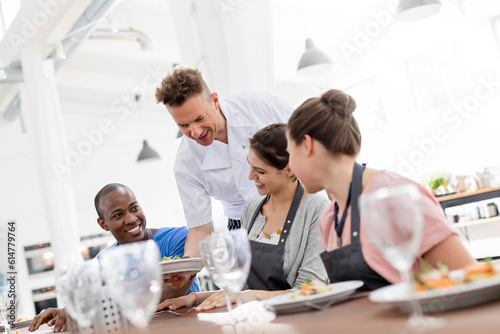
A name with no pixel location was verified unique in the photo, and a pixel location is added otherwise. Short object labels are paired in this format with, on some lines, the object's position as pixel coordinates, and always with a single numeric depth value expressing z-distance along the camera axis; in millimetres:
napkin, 1008
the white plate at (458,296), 800
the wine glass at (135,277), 960
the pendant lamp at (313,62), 6125
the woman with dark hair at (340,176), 1297
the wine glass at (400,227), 764
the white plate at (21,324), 2691
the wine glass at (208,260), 1149
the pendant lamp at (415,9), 4723
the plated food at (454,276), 857
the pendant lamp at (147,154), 9477
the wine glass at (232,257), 1114
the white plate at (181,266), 1662
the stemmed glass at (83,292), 1106
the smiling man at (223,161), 2508
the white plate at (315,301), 1106
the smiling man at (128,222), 2814
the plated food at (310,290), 1173
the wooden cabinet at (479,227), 4809
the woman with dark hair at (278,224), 1916
